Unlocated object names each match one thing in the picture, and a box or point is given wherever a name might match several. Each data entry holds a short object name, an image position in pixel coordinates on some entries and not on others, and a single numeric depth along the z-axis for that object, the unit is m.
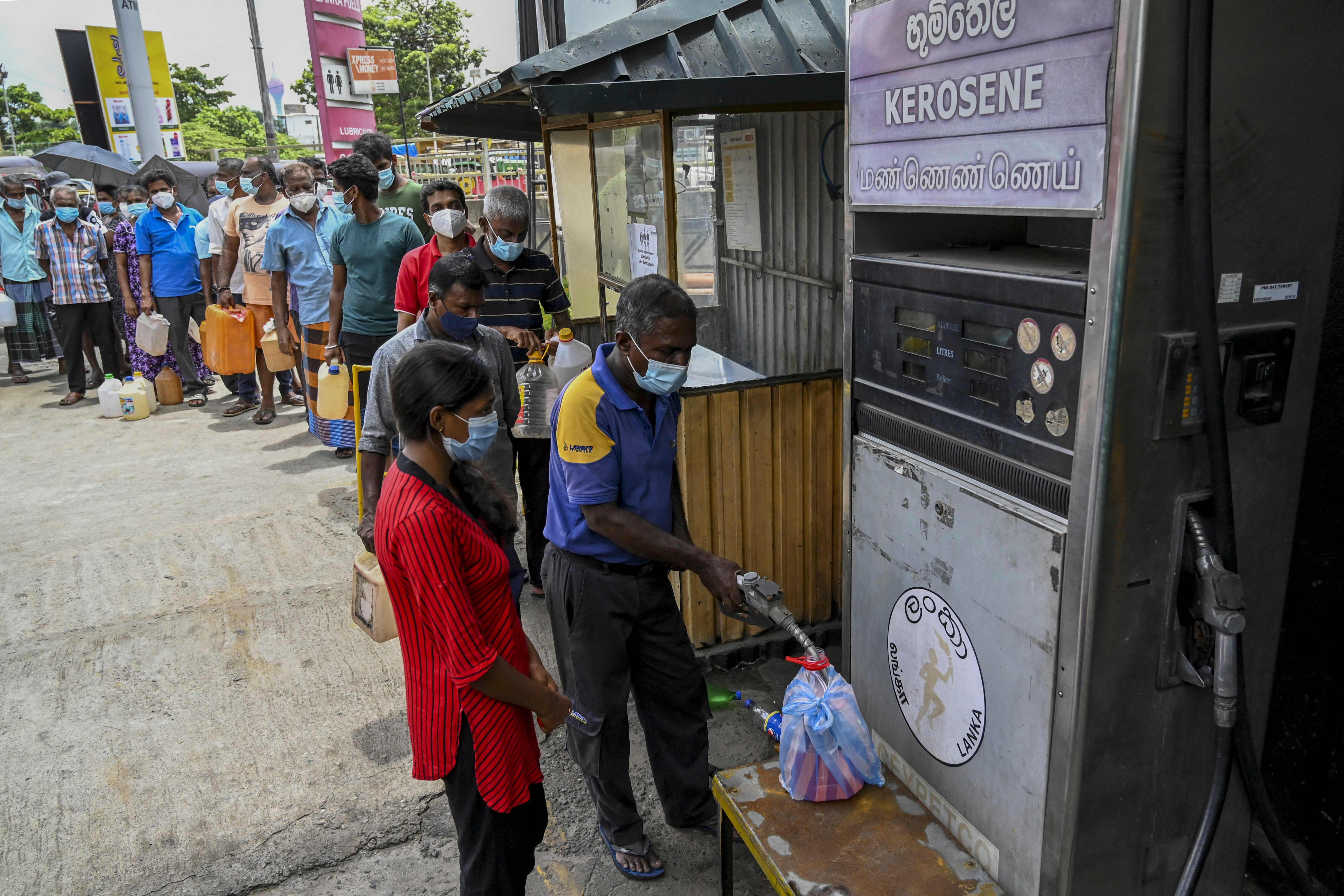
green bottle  3.78
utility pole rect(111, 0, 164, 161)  13.59
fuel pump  1.65
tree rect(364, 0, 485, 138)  46.66
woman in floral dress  8.35
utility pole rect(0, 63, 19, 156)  48.38
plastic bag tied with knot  2.38
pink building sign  13.92
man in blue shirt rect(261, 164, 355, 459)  6.46
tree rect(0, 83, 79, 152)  52.41
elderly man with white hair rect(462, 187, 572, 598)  4.19
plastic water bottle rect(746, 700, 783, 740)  3.24
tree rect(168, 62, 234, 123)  56.53
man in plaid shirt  8.62
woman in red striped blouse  1.95
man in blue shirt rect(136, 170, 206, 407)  8.18
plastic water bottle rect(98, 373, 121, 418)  8.49
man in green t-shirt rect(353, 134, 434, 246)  6.05
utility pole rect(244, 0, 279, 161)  23.52
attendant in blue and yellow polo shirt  2.53
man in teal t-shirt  5.23
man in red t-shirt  4.39
